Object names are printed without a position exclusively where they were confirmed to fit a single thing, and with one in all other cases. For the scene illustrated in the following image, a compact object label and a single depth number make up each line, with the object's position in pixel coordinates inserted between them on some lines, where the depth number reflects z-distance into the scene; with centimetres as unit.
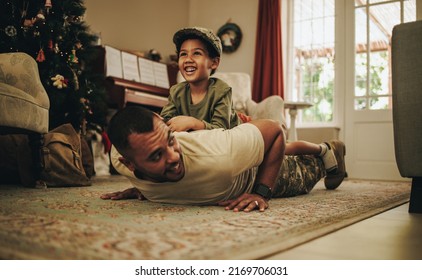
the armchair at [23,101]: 194
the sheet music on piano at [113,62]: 382
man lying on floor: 117
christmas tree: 279
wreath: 497
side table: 387
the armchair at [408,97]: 147
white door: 408
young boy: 171
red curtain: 459
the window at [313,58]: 451
